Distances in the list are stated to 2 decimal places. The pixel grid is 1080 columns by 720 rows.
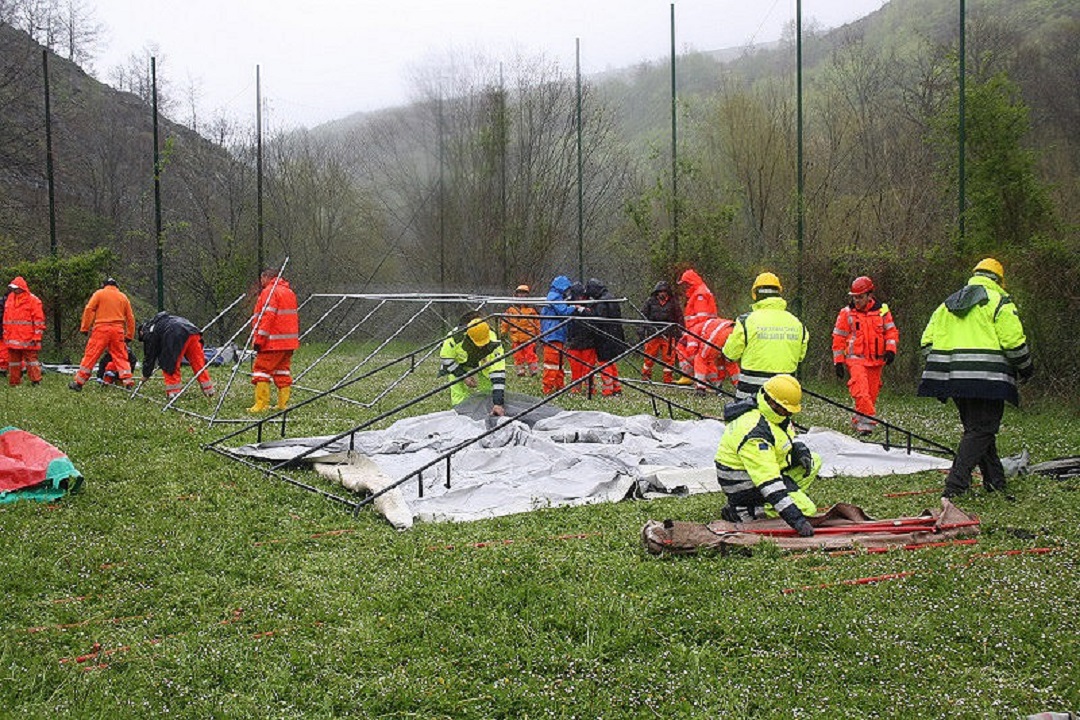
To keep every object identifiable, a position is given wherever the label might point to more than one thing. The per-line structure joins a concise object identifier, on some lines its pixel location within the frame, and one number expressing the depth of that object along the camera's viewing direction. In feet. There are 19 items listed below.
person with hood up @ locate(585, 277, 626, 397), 46.60
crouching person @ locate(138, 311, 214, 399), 43.93
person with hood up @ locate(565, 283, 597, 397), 47.01
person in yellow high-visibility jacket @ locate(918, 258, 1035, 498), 23.67
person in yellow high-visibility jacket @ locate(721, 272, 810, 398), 28.07
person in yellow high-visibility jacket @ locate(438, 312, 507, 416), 36.32
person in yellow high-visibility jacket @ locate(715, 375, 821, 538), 20.03
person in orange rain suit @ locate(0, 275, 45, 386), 49.24
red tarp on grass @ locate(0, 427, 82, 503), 24.44
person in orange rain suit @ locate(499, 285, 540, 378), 55.42
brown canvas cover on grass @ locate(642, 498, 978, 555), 19.06
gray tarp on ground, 25.54
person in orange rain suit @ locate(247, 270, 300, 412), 40.11
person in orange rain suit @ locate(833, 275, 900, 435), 34.63
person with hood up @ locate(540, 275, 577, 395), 45.39
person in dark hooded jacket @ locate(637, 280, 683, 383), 49.47
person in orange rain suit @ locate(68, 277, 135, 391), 46.57
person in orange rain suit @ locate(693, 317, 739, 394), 42.68
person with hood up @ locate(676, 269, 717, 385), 46.78
